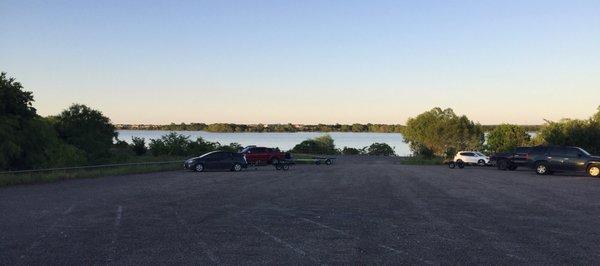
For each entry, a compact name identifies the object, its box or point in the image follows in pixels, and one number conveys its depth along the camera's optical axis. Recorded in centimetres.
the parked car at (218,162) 3306
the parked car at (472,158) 4534
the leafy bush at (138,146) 6109
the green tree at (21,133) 3359
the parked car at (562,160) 2934
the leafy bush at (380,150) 8600
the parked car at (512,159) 3328
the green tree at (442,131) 8862
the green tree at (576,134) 5097
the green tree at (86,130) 5094
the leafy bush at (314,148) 8156
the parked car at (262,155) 4034
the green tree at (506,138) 6344
